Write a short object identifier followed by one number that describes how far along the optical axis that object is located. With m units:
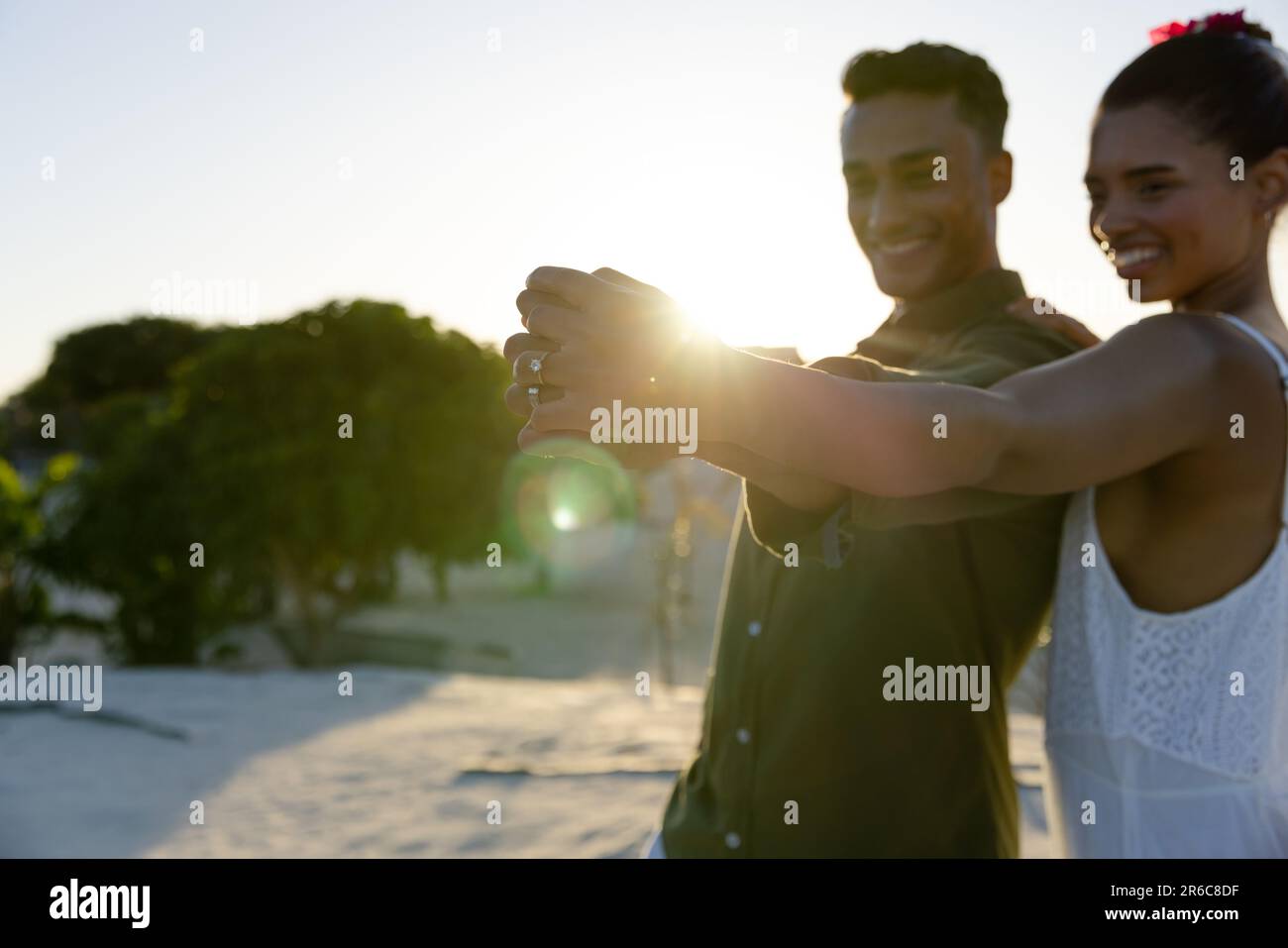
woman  1.16
